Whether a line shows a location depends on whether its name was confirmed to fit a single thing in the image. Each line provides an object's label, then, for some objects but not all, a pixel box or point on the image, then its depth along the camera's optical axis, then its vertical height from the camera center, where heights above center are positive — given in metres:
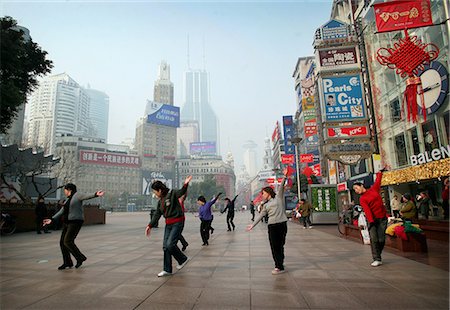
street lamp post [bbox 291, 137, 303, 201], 22.83 +4.84
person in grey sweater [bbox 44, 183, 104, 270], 5.68 -0.38
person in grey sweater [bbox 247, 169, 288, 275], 5.22 -0.48
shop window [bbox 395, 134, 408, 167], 18.11 +3.05
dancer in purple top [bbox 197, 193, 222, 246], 9.32 -0.54
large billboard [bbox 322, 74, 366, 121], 15.21 +5.46
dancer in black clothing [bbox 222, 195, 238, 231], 13.45 -0.40
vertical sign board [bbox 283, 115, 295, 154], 55.16 +13.68
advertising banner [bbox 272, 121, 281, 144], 85.01 +21.25
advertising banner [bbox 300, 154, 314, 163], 24.94 +3.69
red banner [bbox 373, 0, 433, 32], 9.89 +6.41
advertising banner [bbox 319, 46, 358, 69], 15.42 +7.84
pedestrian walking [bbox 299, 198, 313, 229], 15.63 -0.62
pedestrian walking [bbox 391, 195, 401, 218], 15.15 -0.62
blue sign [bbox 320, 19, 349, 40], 16.45 +9.88
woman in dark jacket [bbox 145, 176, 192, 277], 5.10 -0.29
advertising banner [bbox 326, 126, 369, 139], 15.19 +3.60
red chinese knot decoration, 13.08 +6.56
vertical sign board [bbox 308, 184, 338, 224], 18.14 -0.24
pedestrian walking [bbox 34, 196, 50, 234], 13.59 -0.29
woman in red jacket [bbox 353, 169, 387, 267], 5.68 -0.45
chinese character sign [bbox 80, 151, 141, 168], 98.62 +16.82
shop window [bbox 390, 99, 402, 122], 18.48 +5.80
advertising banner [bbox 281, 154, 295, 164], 24.00 +3.60
